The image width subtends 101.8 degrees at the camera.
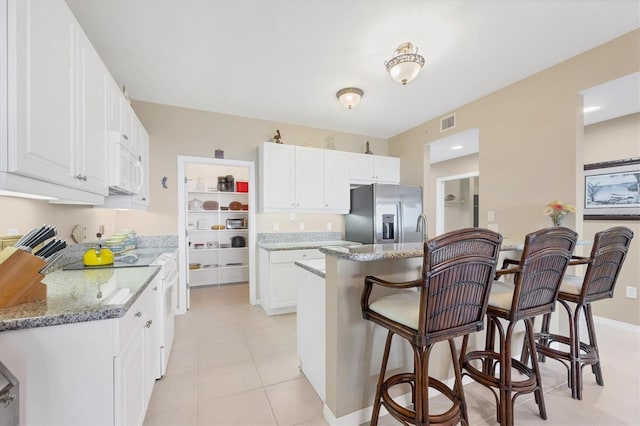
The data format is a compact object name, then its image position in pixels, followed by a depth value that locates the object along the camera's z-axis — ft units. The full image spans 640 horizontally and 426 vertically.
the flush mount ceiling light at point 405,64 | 7.21
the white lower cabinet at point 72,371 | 3.20
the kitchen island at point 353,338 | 5.12
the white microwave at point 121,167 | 6.27
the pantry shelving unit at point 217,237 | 16.60
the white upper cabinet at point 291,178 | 12.37
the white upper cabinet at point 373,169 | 14.30
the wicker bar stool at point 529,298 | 4.72
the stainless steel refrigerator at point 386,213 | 12.67
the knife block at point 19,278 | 3.43
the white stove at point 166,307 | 6.88
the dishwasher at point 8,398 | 2.49
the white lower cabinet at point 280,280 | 11.54
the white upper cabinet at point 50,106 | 3.11
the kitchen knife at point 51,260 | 3.81
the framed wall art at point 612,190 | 9.80
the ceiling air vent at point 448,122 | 12.32
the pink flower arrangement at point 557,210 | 7.99
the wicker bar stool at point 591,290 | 5.83
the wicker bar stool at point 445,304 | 3.74
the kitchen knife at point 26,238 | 3.83
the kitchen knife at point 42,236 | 3.93
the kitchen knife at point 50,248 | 4.05
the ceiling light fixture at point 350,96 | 10.05
